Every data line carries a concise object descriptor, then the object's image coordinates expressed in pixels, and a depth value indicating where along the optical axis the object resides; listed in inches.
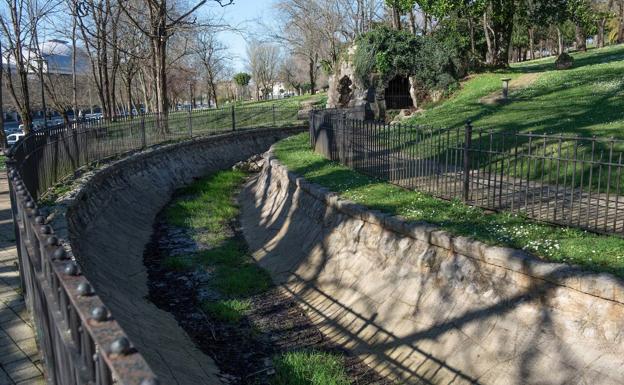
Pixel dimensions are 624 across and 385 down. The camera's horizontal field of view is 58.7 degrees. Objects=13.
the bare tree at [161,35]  960.9
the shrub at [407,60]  994.7
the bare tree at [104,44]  1202.6
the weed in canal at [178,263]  401.4
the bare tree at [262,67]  3472.0
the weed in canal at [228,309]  326.6
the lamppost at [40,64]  1173.7
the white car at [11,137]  1443.9
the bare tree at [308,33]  2053.4
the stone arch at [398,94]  1066.1
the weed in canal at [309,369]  251.1
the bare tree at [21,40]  1037.3
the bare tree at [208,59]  2176.4
